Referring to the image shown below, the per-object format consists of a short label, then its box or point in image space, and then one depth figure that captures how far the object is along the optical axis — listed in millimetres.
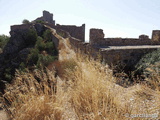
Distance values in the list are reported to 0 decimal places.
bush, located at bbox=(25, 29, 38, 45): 11484
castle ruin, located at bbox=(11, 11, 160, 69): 4062
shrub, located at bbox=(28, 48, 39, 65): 8069
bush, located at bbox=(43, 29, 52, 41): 11009
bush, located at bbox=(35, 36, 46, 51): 9436
